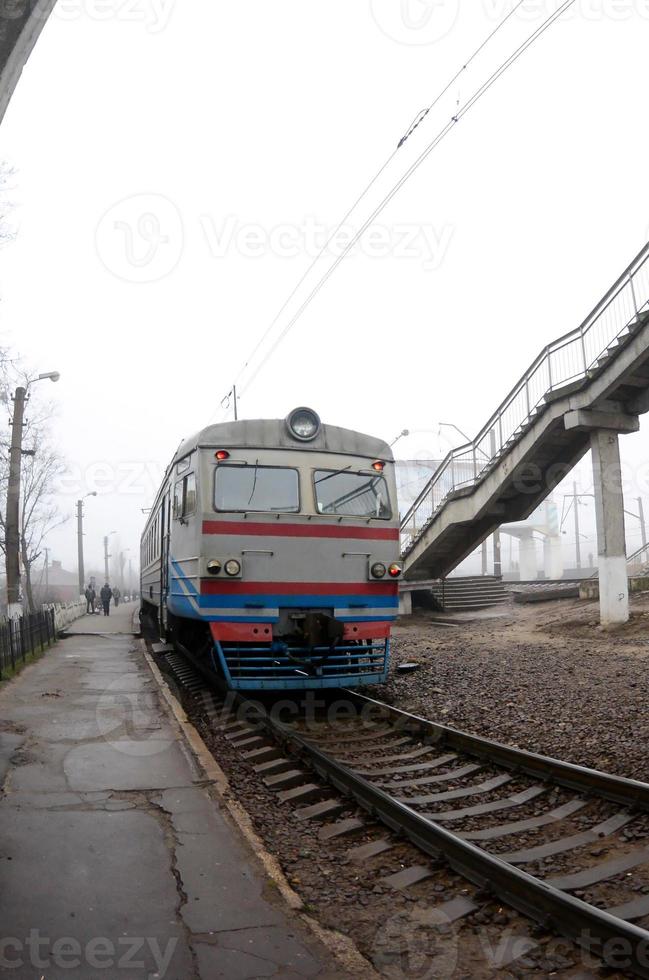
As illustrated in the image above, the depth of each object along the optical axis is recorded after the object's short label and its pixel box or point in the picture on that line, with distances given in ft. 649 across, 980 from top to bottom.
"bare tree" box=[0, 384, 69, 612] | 105.29
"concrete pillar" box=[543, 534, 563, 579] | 153.79
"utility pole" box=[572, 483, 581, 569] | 207.96
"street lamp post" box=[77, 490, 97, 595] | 158.93
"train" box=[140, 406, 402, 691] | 27.81
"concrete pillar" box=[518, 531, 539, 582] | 154.20
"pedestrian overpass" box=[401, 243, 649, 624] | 46.80
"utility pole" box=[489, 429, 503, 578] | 112.42
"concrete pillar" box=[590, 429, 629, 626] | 50.90
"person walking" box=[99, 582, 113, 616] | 116.78
